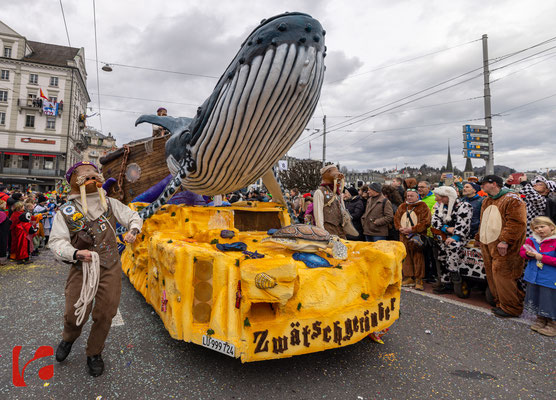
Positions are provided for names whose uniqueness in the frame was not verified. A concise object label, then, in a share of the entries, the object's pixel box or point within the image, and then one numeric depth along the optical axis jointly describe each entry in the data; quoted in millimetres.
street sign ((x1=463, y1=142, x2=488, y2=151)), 11602
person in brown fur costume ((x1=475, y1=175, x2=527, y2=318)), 3604
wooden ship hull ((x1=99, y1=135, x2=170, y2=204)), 5293
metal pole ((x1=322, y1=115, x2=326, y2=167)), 20344
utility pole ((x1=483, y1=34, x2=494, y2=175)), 10812
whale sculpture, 2348
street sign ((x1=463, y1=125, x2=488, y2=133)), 11791
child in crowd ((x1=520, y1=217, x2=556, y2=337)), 3234
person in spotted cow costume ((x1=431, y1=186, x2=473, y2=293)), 4402
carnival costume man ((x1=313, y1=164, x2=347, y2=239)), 3908
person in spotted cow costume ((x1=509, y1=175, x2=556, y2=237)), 4523
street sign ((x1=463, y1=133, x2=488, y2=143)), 11633
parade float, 2100
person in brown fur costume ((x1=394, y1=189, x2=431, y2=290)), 4816
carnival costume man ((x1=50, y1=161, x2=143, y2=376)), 2316
